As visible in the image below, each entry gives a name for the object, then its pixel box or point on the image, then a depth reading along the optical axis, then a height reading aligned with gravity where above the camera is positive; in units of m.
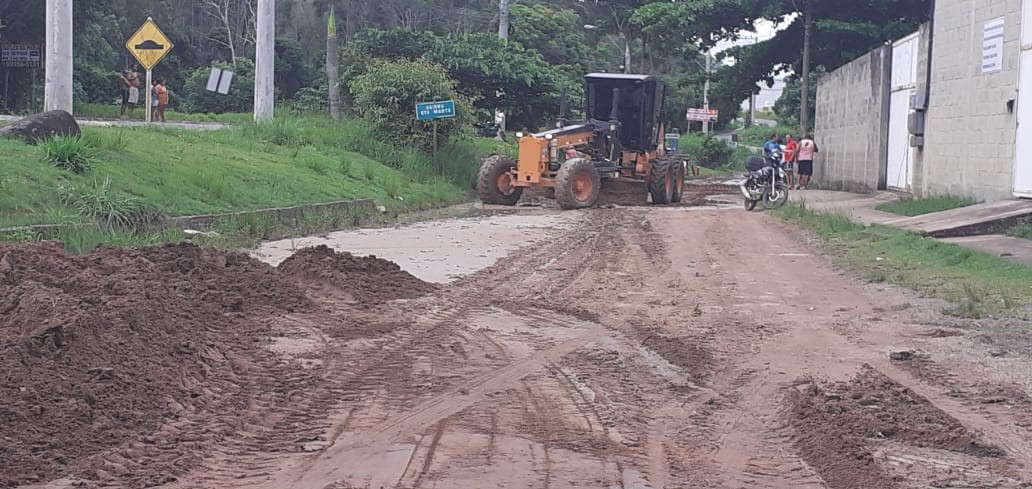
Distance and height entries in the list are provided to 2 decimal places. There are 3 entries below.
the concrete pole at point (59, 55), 19.73 +1.42
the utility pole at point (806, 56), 41.44 +3.74
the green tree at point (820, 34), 41.88 +4.66
